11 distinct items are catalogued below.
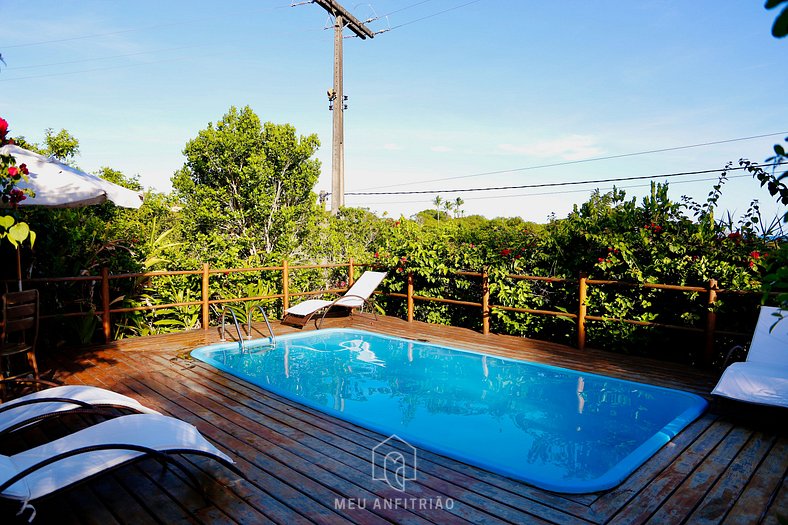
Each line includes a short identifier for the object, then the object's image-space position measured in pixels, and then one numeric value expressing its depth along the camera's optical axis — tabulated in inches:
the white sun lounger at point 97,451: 82.4
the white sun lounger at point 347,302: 282.2
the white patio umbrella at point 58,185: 167.9
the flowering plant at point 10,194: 89.2
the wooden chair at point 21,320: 149.6
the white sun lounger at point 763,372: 138.3
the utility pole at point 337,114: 505.7
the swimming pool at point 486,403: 137.9
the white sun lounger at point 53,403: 107.8
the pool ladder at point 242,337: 230.4
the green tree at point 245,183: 332.2
